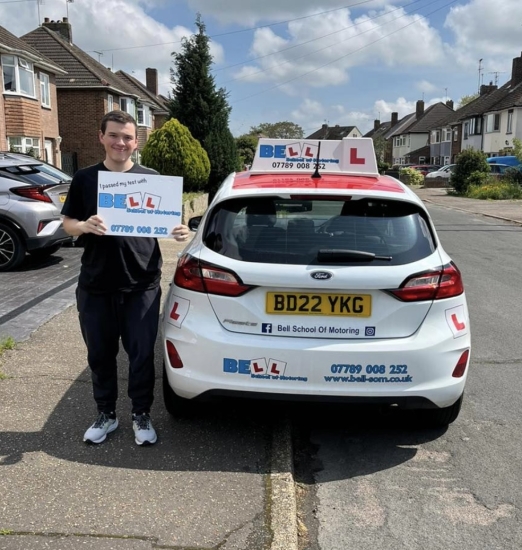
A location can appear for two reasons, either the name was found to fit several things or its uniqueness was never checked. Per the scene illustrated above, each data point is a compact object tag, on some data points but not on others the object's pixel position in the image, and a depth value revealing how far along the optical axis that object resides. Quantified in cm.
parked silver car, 819
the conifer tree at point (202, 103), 2253
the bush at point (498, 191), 2988
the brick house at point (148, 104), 4238
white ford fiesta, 316
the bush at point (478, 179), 3331
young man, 324
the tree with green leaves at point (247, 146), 4319
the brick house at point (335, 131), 11906
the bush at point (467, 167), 3359
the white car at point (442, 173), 4629
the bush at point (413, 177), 4744
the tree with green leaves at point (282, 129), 8644
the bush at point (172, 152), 1661
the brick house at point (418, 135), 8069
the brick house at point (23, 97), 2281
